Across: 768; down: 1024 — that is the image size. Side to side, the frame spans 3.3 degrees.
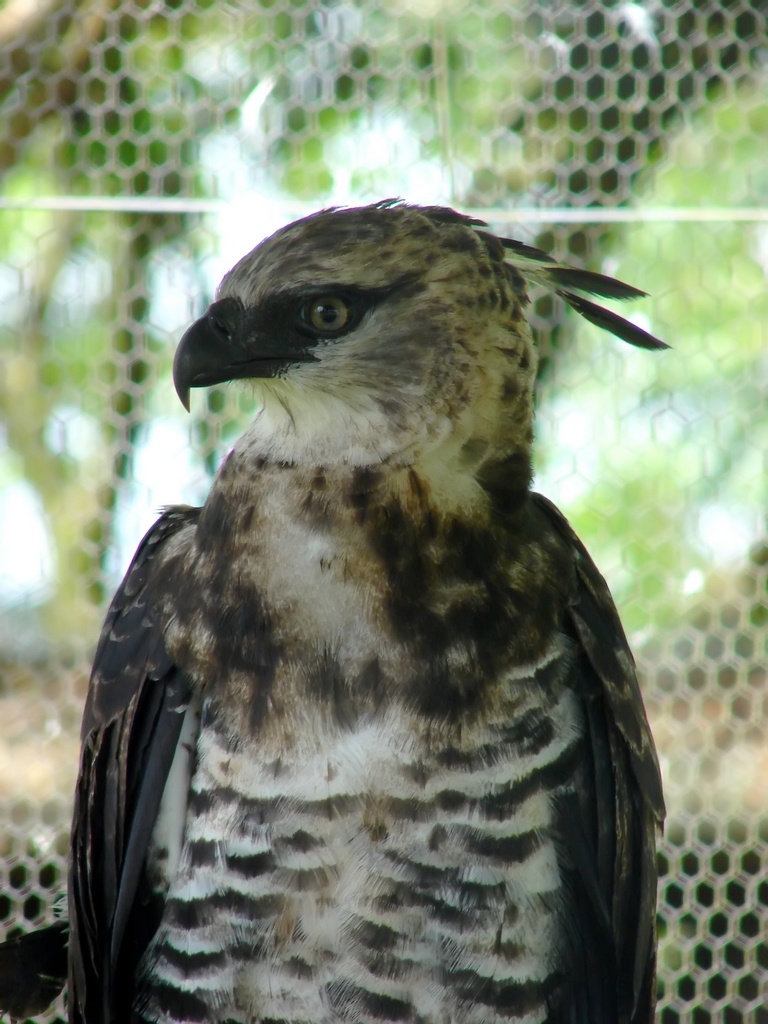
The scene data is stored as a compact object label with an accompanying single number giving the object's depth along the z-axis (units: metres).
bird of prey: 4.66
